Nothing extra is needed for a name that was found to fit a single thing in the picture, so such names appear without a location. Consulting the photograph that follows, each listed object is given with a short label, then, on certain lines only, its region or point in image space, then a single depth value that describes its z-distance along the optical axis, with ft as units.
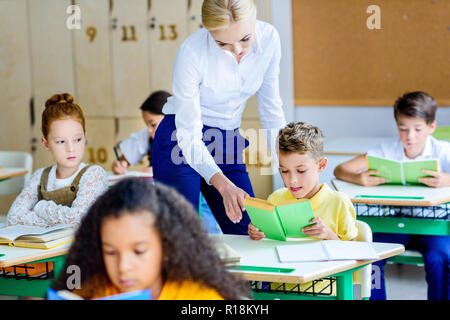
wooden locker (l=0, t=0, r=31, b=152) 19.06
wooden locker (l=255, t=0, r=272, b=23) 16.48
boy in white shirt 9.58
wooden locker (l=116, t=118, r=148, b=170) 17.97
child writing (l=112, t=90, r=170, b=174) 12.78
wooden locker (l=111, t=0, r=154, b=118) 17.46
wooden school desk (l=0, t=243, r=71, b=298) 6.89
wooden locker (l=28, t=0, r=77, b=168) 18.48
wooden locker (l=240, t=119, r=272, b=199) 16.83
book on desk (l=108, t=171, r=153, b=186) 12.20
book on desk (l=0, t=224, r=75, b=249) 7.27
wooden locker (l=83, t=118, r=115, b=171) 18.30
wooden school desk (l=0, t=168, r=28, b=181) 13.12
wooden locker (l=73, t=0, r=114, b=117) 17.79
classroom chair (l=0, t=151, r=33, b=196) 13.89
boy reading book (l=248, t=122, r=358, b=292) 7.38
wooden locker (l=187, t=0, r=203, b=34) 16.78
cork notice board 14.97
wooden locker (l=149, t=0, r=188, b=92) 16.99
